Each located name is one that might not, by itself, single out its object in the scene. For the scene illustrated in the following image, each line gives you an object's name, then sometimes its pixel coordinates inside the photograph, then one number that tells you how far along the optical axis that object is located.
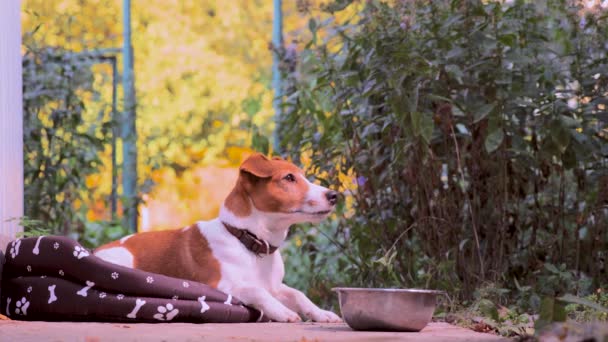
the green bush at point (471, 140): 4.96
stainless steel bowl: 3.58
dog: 4.22
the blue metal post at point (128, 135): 8.49
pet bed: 3.88
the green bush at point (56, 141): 6.99
